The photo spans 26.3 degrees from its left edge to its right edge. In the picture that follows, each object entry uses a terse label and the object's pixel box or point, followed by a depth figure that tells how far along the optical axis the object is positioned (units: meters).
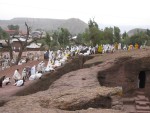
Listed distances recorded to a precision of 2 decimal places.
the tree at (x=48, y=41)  47.20
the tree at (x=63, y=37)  49.74
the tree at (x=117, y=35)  45.47
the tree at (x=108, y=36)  40.83
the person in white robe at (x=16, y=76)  18.17
